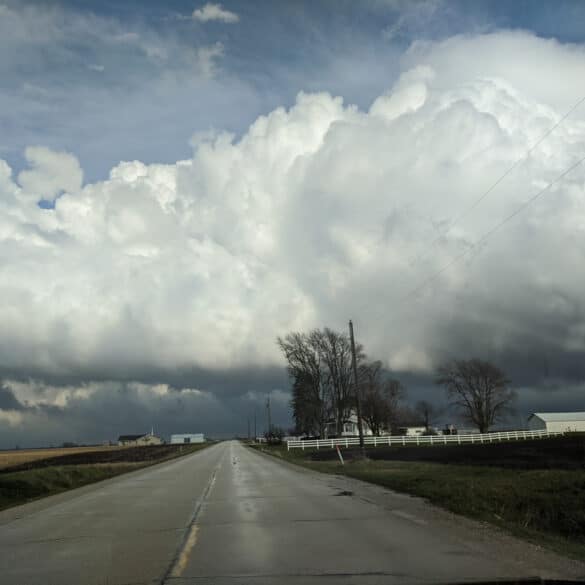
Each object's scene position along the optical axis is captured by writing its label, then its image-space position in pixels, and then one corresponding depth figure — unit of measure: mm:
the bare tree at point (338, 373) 82688
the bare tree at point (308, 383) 83125
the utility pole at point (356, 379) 40756
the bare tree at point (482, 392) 96500
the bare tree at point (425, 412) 139250
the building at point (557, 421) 89138
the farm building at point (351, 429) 101450
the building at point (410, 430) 108188
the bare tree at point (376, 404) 98062
